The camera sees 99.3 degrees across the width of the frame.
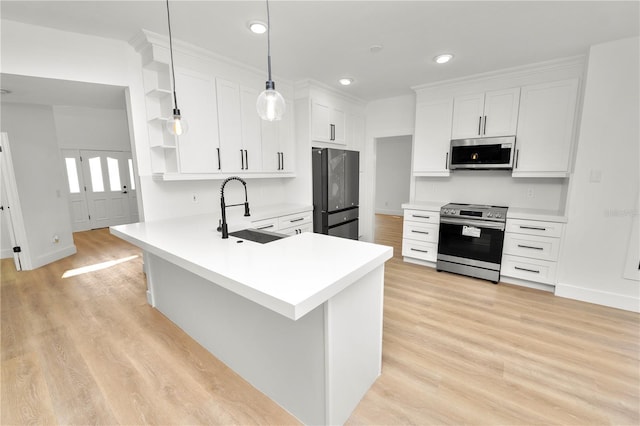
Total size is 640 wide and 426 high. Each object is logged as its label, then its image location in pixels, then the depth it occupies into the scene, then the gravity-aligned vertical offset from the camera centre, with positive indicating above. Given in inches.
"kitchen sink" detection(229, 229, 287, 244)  81.4 -18.6
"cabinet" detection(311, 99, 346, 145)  153.4 +31.1
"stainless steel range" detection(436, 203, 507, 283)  128.6 -32.2
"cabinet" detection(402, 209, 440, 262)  149.2 -33.4
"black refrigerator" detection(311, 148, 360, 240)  152.2 -8.2
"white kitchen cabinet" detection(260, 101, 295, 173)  143.0 +16.4
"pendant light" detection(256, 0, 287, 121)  60.0 +15.8
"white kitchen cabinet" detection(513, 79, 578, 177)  120.6 +20.6
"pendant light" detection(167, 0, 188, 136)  80.4 +15.5
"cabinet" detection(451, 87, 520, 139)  131.5 +30.2
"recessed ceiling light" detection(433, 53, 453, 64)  114.9 +49.7
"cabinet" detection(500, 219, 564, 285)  119.0 -34.2
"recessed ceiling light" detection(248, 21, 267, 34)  89.4 +49.7
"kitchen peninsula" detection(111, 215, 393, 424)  48.2 -30.6
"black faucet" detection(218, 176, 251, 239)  76.1 -14.5
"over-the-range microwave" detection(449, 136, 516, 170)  131.6 +10.7
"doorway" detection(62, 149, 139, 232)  243.1 -10.7
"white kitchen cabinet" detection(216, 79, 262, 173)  122.8 +22.4
